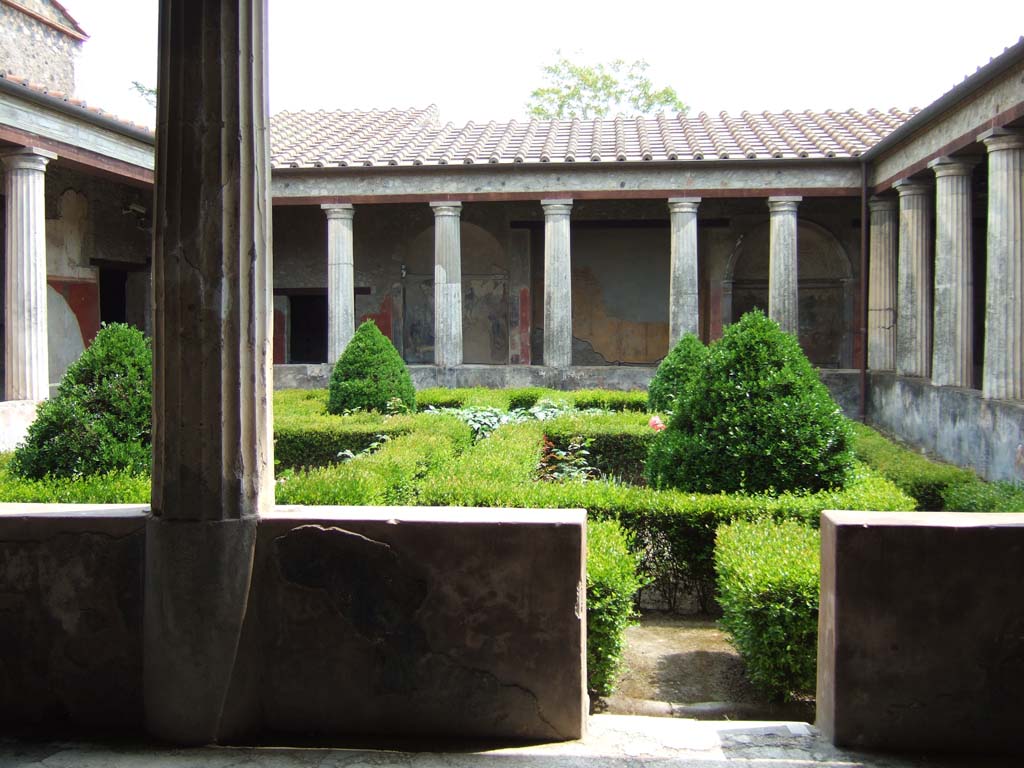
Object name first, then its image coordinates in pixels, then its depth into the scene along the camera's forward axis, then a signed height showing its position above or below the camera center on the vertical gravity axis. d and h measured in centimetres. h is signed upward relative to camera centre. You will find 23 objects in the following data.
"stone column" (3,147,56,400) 1016 +88
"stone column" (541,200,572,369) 1367 +106
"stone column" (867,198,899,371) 1295 +97
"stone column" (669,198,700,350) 1334 +124
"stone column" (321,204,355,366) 1403 +113
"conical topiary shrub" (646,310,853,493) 516 -38
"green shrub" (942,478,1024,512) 520 -81
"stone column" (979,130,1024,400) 870 +82
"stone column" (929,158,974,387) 1015 +86
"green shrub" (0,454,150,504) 480 -69
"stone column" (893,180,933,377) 1166 +93
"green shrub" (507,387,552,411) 1127 -50
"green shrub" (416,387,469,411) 1071 -48
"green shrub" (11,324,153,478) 552 -37
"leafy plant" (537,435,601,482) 687 -82
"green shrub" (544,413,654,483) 775 -72
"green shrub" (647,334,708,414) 925 -17
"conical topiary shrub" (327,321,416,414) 955 -22
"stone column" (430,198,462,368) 1386 +108
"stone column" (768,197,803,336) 1313 +135
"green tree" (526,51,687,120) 3088 +857
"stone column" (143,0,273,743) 254 -4
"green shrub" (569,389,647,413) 1055 -49
